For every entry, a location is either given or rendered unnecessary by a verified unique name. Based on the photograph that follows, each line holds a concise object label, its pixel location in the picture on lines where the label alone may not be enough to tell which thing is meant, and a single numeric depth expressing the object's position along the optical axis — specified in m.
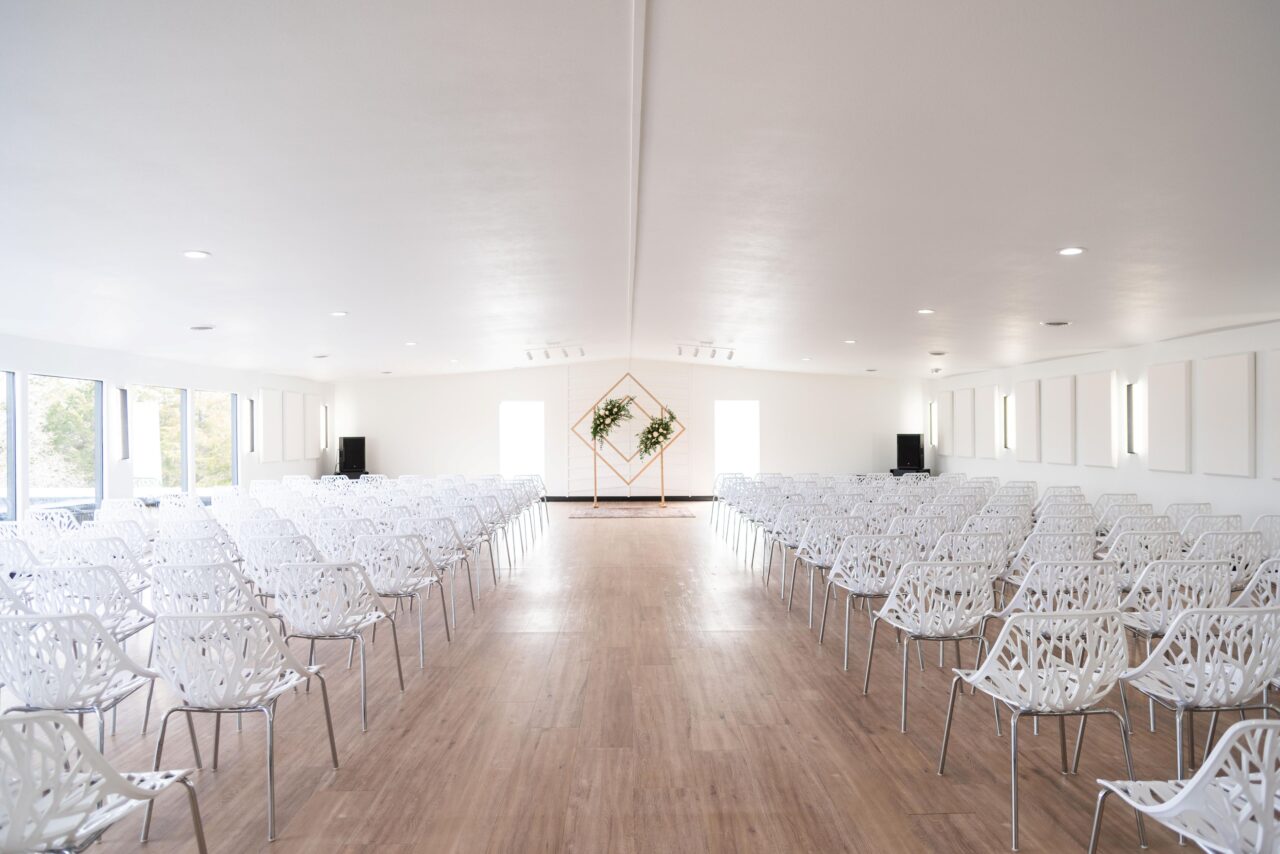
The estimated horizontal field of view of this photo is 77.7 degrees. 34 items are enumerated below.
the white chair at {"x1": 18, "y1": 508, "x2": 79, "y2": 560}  6.16
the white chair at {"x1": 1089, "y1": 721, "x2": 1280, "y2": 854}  1.98
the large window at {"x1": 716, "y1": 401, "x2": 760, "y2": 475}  19.56
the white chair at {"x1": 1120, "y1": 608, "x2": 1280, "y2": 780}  3.02
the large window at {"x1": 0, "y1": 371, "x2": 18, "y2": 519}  9.23
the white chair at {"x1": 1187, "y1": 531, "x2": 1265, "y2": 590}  5.19
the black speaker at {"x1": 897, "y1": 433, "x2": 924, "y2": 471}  18.61
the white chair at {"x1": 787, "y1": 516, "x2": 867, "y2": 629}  6.27
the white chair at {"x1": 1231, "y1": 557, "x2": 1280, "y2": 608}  3.99
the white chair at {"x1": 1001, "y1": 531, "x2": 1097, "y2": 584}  5.30
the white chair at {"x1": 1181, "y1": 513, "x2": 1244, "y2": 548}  6.20
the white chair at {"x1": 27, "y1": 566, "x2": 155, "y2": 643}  4.09
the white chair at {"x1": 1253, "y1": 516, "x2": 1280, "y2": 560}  5.86
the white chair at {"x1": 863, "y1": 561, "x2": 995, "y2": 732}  4.06
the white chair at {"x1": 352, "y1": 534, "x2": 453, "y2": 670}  5.36
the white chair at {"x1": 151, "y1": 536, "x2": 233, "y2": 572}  4.86
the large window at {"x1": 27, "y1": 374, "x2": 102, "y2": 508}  9.76
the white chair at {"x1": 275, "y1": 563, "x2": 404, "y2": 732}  4.20
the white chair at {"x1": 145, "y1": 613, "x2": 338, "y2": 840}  3.10
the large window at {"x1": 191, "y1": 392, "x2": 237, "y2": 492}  13.95
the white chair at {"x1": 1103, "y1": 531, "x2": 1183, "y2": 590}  5.25
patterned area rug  15.54
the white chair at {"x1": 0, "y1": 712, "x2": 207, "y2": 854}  1.99
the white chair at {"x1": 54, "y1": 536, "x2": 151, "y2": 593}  4.95
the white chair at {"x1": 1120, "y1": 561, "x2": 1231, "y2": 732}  4.05
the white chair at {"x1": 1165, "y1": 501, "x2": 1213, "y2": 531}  7.41
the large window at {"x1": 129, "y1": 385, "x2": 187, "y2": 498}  12.15
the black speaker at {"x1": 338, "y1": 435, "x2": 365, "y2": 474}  18.77
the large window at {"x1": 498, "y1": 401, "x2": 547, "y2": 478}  19.47
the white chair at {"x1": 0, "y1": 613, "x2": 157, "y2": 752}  3.00
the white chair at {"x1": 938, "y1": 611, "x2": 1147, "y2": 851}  3.02
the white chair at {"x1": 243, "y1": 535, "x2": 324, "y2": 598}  4.82
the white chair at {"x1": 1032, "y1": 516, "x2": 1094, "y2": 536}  6.10
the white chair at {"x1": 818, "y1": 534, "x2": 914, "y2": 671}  5.09
